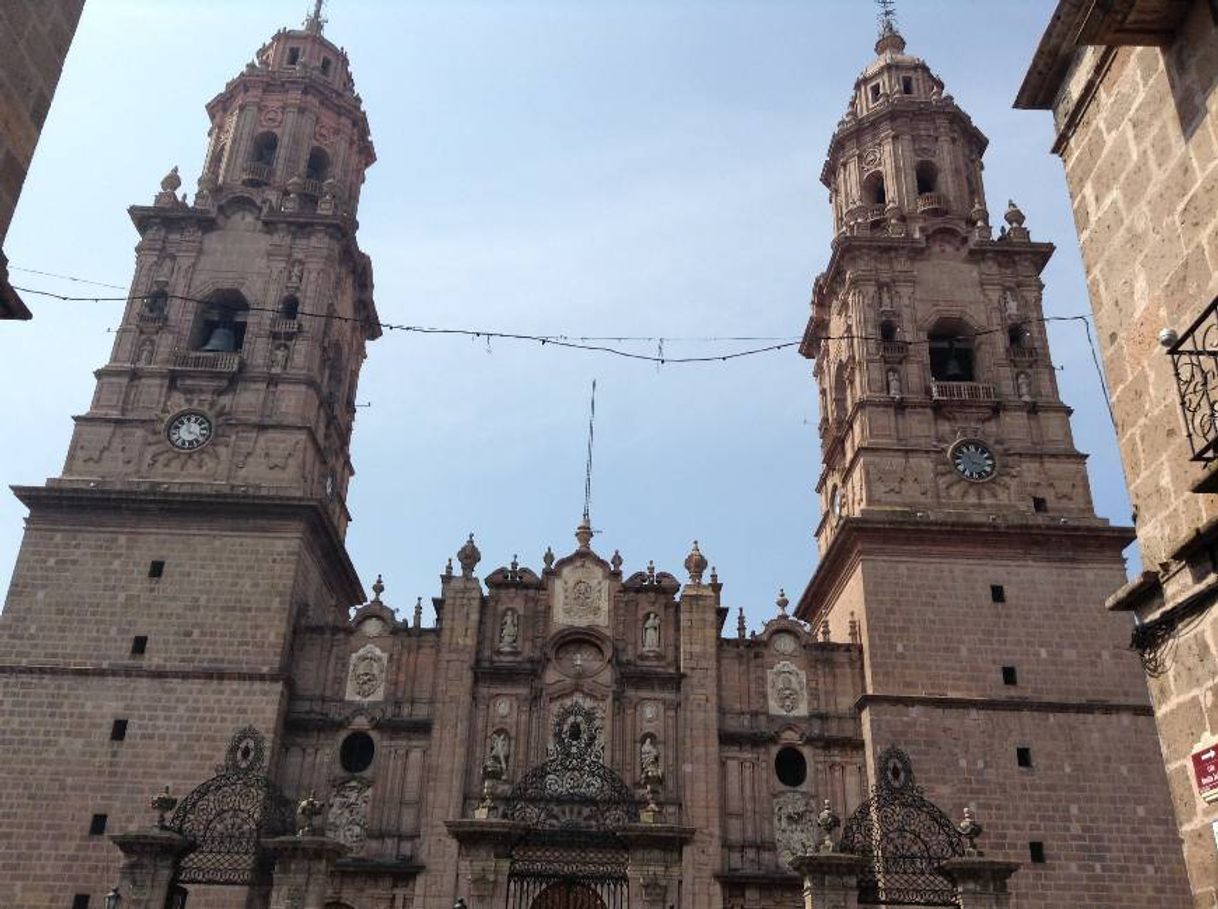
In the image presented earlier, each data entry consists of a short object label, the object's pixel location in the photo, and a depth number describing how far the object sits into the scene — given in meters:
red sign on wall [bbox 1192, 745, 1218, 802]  7.71
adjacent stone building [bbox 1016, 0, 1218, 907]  8.02
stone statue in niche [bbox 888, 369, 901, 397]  28.44
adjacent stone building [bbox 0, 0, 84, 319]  8.88
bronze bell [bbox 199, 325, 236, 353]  28.83
